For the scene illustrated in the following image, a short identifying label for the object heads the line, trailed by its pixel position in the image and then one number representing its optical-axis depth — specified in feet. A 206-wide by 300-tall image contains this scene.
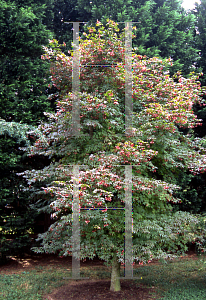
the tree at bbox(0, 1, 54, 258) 25.21
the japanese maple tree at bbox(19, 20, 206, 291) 14.08
